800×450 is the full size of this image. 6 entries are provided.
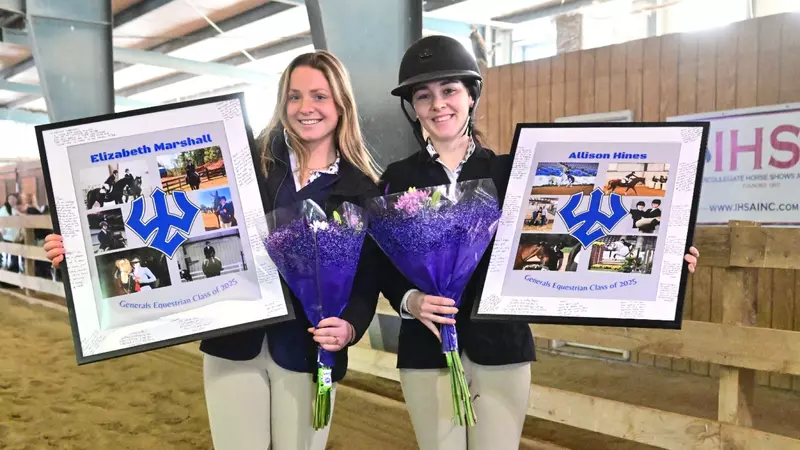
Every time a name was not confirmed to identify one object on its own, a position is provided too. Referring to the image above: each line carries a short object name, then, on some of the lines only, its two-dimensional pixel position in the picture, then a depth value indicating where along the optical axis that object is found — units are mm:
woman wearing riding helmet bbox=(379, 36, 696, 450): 1396
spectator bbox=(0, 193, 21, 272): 8297
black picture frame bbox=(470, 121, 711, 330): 1350
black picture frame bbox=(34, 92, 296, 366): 1373
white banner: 3922
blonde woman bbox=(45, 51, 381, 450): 1399
